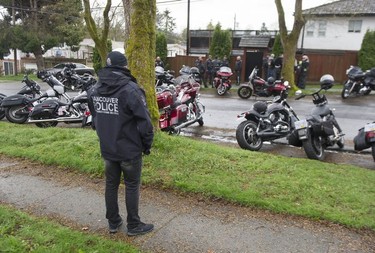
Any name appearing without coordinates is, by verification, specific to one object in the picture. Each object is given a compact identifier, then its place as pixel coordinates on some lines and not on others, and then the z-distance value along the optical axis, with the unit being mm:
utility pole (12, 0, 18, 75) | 35362
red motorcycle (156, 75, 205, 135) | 8578
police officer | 3527
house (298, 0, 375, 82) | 31219
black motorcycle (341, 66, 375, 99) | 16500
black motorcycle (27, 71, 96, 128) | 9734
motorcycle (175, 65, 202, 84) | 12649
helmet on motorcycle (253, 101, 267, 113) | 7871
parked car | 25048
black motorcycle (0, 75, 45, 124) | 10250
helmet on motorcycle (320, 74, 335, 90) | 7678
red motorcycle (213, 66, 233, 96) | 18094
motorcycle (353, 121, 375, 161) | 6375
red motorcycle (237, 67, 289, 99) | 15957
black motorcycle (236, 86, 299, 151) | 7656
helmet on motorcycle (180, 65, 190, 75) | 12756
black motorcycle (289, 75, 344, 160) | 6879
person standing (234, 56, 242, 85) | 22891
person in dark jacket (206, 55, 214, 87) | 21792
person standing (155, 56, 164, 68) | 21388
